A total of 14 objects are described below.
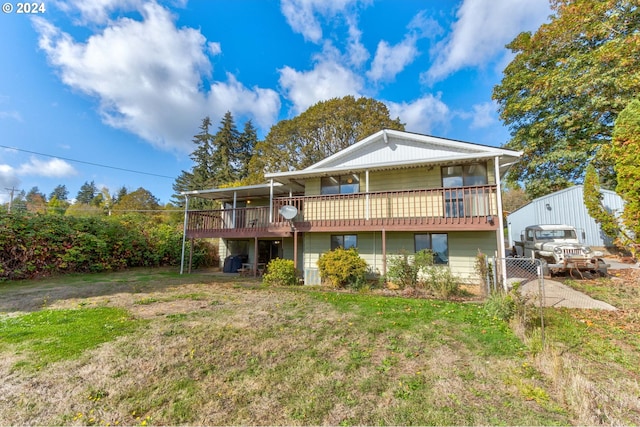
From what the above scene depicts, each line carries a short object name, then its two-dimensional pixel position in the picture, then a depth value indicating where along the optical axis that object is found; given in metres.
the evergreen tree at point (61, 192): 66.38
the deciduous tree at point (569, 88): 13.67
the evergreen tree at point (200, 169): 34.67
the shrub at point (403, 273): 8.73
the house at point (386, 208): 9.24
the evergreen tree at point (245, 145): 35.34
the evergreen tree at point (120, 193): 45.15
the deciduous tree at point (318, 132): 24.14
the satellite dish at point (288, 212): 11.05
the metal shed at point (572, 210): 15.59
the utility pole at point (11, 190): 26.42
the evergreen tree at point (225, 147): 34.84
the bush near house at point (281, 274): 10.16
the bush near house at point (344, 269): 9.26
